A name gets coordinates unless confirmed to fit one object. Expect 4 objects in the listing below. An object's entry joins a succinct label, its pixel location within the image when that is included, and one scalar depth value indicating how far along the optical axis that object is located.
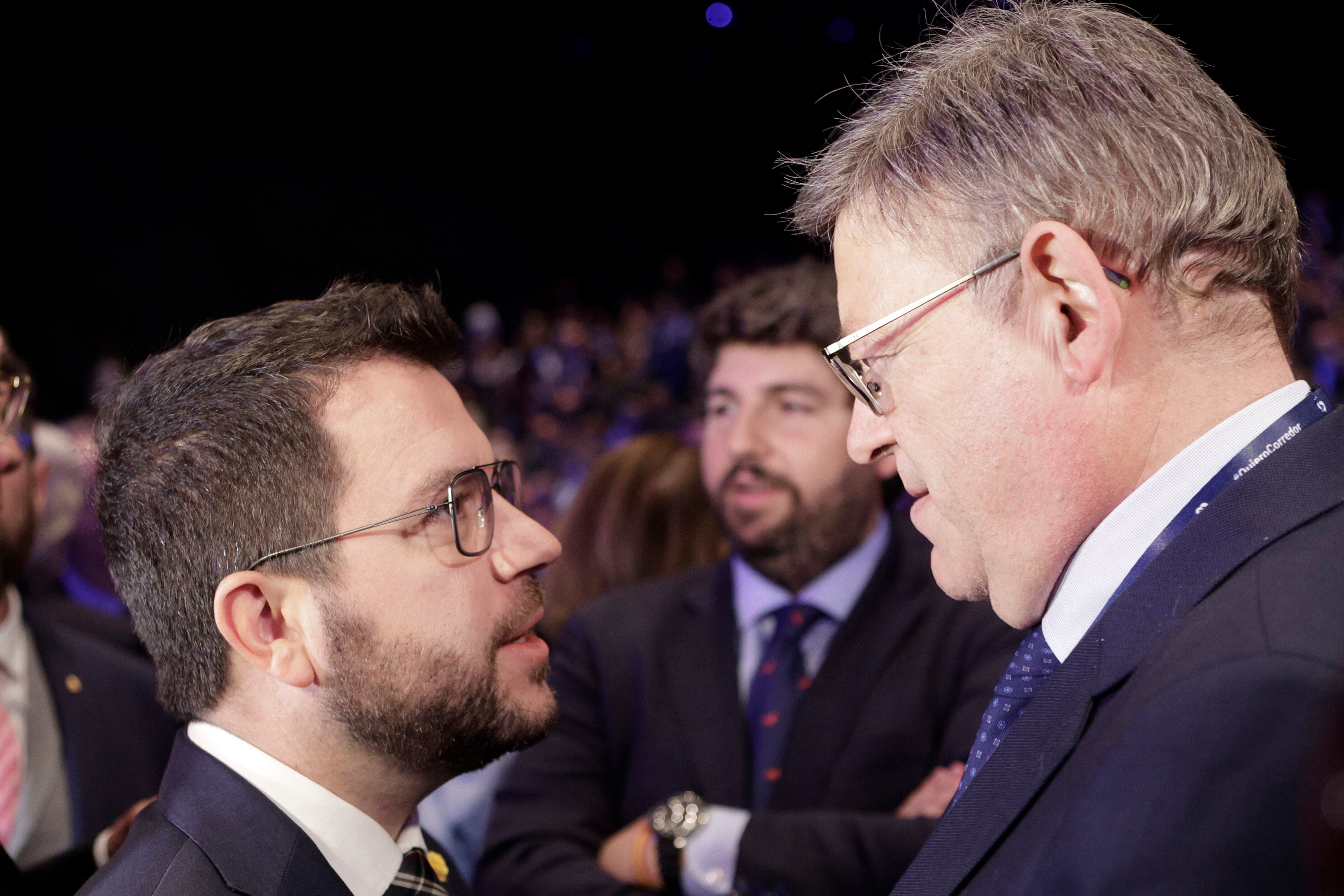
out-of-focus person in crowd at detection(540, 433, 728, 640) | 3.51
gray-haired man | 0.97
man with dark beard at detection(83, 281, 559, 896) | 1.58
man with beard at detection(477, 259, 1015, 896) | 2.25
